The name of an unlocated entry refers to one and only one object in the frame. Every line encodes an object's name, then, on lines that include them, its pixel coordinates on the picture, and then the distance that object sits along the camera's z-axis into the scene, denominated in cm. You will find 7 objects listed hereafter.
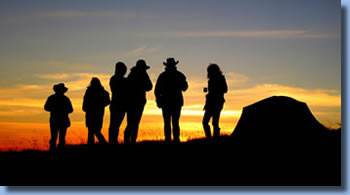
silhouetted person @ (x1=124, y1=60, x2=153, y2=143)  1208
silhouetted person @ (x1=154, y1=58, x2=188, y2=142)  1217
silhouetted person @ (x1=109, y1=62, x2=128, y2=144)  1216
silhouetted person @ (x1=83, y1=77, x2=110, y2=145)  1245
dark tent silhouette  1159
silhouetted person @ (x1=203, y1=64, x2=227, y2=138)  1244
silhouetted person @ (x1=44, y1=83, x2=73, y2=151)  1251
